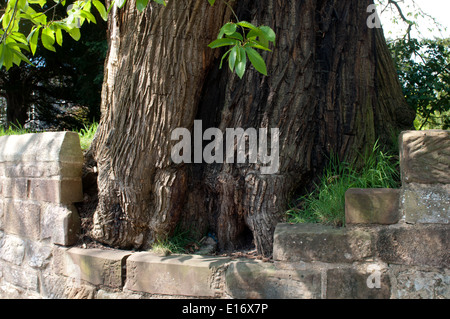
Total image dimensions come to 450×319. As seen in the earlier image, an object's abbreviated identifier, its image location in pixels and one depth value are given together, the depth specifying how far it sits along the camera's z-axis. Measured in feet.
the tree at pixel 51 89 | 28.12
